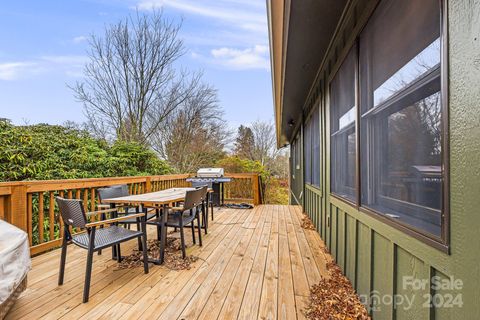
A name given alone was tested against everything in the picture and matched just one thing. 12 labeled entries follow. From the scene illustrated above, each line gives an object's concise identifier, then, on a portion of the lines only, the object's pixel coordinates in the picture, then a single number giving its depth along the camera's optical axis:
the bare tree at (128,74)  8.07
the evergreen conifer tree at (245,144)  15.48
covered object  1.54
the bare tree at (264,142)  15.85
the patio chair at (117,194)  3.08
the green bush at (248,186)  7.59
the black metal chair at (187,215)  2.86
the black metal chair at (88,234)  2.00
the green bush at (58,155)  3.67
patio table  2.69
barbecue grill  6.21
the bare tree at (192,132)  9.18
